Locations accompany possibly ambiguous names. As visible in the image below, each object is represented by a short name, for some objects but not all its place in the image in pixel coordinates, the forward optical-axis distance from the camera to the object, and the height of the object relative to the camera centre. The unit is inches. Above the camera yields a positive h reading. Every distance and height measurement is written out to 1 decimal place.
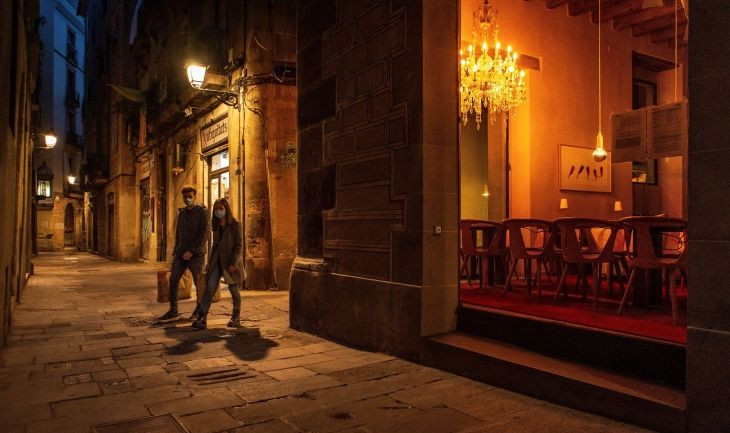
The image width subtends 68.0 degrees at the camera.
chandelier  358.0 +96.4
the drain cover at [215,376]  190.2 -56.1
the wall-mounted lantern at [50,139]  670.5 +105.1
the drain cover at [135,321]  305.4 -56.7
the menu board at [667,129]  245.5 +43.9
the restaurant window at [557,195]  222.2 +23.5
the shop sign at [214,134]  545.0 +95.0
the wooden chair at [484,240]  288.7 -10.0
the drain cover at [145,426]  145.4 -55.6
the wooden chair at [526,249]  255.4 -12.4
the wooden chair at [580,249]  221.8 -10.9
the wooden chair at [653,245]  187.0 -8.2
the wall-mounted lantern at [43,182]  1156.5 +89.8
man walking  309.7 -10.6
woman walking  288.2 -19.0
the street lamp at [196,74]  458.0 +127.3
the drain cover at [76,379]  192.3 -56.3
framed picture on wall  441.4 +43.7
